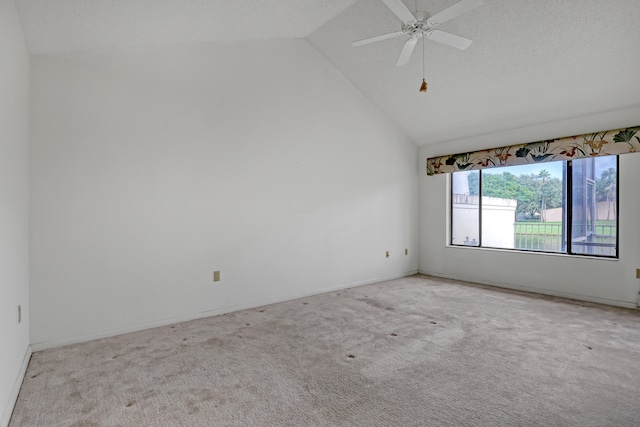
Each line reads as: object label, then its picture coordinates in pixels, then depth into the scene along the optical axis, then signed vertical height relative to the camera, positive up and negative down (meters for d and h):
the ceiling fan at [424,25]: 2.38 +1.40
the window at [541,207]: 4.03 +0.04
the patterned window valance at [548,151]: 3.71 +0.72
